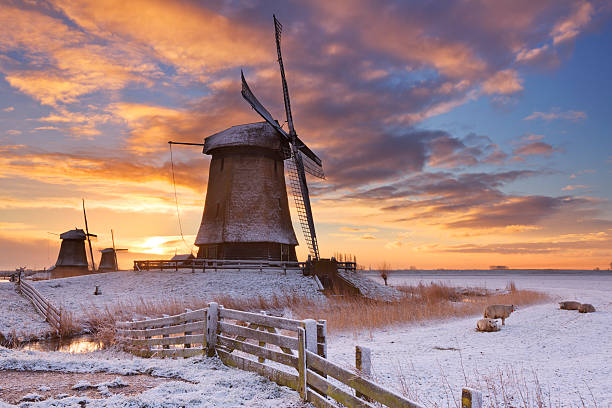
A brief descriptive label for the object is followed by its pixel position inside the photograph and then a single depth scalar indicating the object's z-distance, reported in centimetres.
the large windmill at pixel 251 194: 2930
